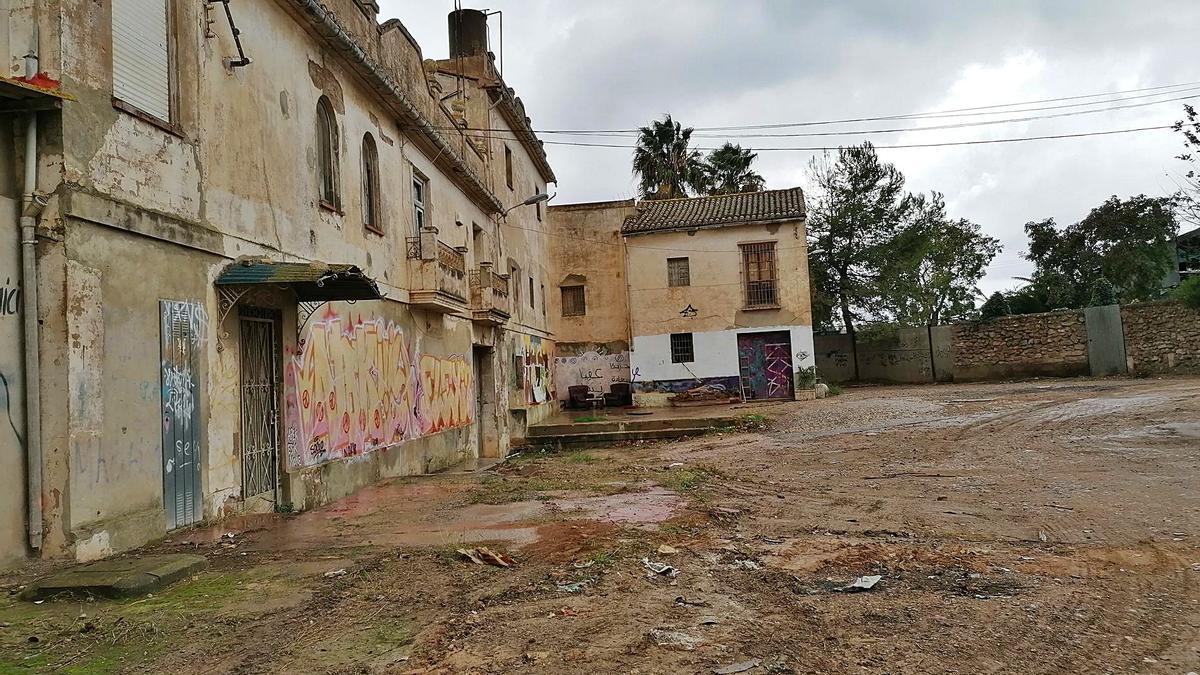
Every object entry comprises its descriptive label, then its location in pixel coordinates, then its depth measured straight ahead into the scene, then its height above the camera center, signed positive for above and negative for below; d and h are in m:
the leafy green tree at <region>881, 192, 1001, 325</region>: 29.52 +3.59
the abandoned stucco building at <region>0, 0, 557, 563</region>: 5.30 +1.29
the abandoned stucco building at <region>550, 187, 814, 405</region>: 25.62 +2.72
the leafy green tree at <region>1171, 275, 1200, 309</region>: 23.64 +1.59
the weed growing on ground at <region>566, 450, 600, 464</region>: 13.48 -1.48
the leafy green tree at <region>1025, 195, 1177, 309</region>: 33.50 +4.25
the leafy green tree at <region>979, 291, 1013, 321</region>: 31.75 +1.97
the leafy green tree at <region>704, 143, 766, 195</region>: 36.44 +9.75
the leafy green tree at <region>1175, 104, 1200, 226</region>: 11.75 +3.42
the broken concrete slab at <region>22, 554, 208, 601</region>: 4.74 -1.13
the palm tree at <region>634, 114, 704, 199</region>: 35.97 +10.33
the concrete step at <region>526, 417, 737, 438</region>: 17.55 -1.20
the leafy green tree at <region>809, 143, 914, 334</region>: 29.95 +5.28
